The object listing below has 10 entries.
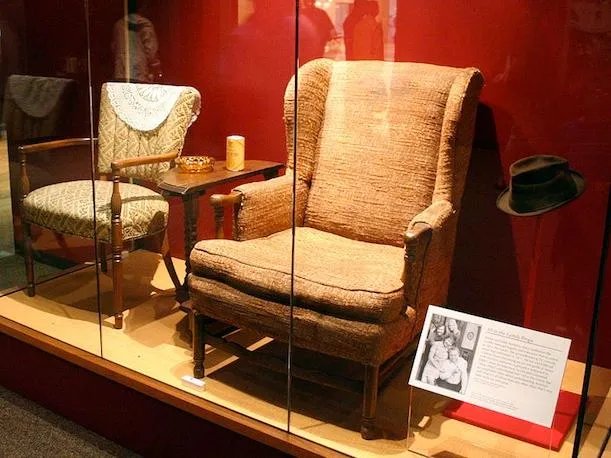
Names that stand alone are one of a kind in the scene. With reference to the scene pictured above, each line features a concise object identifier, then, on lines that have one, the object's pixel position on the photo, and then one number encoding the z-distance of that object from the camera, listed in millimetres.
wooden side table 2326
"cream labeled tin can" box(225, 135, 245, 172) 2480
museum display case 1713
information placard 1634
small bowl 2451
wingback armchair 1848
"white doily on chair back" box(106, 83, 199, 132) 2625
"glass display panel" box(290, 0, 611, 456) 1677
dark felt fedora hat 1653
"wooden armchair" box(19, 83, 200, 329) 2484
